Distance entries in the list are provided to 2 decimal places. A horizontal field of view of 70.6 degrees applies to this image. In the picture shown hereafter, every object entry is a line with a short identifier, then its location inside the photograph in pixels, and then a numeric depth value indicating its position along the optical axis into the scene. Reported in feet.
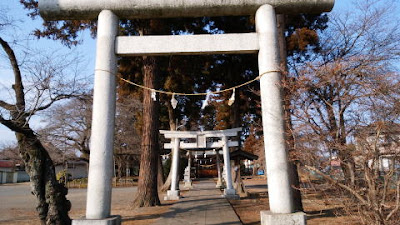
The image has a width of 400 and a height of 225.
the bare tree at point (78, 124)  57.11
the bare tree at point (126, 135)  69.00
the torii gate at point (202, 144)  41.98
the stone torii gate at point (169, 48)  14.90
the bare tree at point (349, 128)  13.75
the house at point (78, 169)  131.56
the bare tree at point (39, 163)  20.92
